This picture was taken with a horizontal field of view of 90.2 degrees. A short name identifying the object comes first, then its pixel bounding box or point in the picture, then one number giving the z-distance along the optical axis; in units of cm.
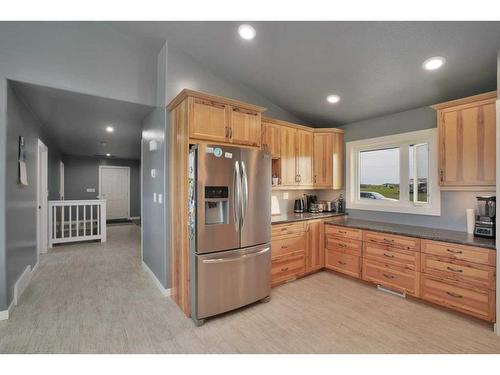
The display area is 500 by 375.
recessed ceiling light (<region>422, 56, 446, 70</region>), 241
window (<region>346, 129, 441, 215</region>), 325
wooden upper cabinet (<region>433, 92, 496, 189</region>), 245
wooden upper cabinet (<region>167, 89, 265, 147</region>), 257
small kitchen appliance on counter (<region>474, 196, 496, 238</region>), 256
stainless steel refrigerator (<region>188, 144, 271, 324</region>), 236
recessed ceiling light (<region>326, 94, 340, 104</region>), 345
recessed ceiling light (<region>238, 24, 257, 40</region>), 250
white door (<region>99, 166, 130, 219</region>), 888
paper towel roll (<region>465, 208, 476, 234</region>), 276
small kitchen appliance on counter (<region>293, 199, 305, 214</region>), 422
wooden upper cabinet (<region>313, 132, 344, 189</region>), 408
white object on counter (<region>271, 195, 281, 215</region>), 404
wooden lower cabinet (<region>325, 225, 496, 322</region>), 233
